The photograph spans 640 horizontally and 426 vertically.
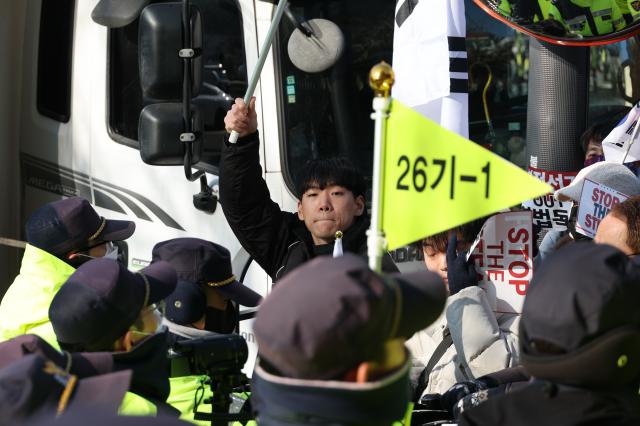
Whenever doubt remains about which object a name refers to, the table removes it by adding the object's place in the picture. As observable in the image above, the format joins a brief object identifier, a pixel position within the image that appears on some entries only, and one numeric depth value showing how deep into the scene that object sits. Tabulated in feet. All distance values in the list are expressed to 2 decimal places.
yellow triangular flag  18.45
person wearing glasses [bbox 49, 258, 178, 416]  20.17
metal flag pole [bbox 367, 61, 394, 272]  18.65
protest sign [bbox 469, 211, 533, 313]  28.78
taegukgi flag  30.94
